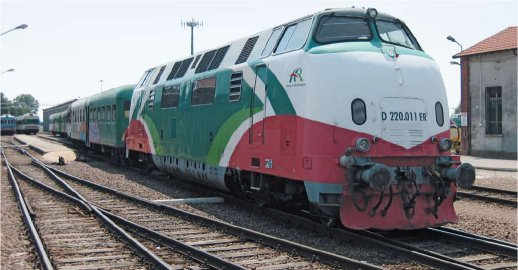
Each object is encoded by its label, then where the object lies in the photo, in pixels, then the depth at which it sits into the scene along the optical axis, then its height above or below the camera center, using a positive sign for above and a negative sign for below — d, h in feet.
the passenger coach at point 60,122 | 126.15 +3.73
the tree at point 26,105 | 400.18 +26.83
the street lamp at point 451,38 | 101.71 +18.05
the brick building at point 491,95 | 87.45 +6.49
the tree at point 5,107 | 335.47 +18.08
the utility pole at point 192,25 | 152.05 +32.41
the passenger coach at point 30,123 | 219.41 +5.27
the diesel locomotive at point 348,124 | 24.85 +0.48
